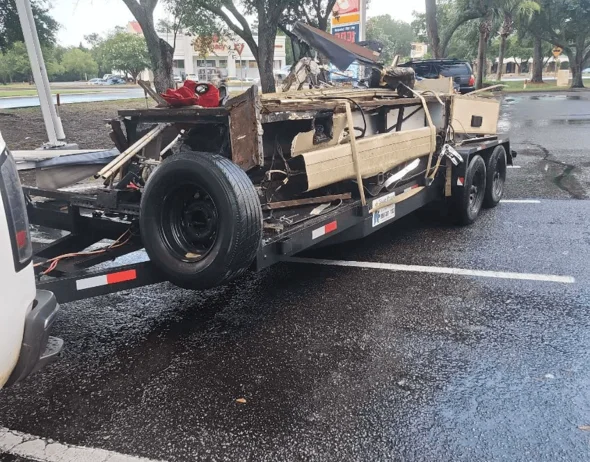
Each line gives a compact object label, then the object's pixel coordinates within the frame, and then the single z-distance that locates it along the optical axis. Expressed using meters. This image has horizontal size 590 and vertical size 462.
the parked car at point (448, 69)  21.66
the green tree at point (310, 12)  21.97
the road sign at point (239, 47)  22.53
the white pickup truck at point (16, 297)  2.33
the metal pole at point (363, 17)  20.27
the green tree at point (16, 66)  64.49
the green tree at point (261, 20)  19.39
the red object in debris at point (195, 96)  4.23
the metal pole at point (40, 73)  9.92
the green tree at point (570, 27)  40.40
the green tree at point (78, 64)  91.38
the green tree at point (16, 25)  17.72
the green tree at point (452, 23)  30.44
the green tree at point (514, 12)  36.65
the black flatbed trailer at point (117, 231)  3.67
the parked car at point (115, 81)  74.44
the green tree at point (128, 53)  64.25
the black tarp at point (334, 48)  7.22
